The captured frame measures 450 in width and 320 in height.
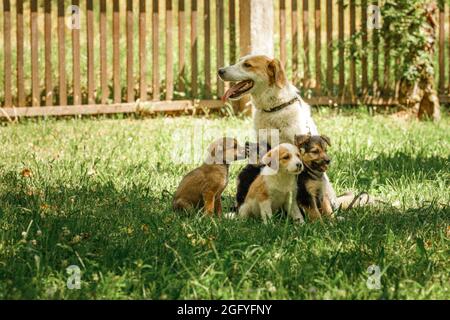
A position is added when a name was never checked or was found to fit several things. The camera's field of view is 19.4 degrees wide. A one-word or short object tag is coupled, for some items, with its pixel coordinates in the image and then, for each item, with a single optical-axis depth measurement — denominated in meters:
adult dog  9.28
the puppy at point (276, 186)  7.88
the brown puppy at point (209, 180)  8.26
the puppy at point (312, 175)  8.16
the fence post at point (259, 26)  15.35
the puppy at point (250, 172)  8.73
